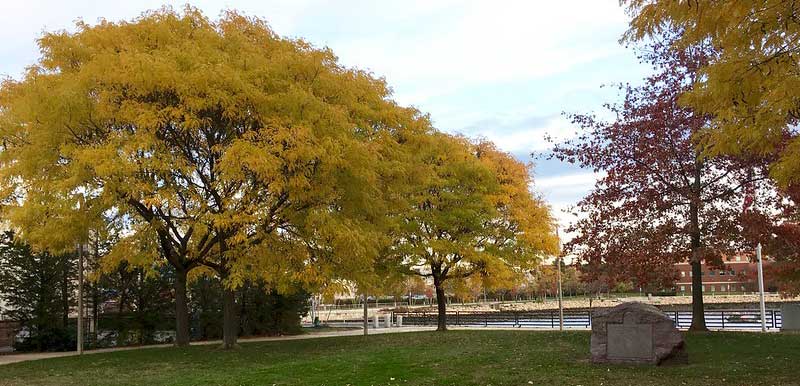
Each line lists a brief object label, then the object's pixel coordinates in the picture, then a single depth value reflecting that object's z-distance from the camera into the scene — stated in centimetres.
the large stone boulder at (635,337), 1291
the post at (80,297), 2223
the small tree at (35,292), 2448
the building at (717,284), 9265
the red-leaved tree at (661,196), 1881
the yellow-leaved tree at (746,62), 845
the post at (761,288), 2450
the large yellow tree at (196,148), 1703
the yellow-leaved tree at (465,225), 2734
